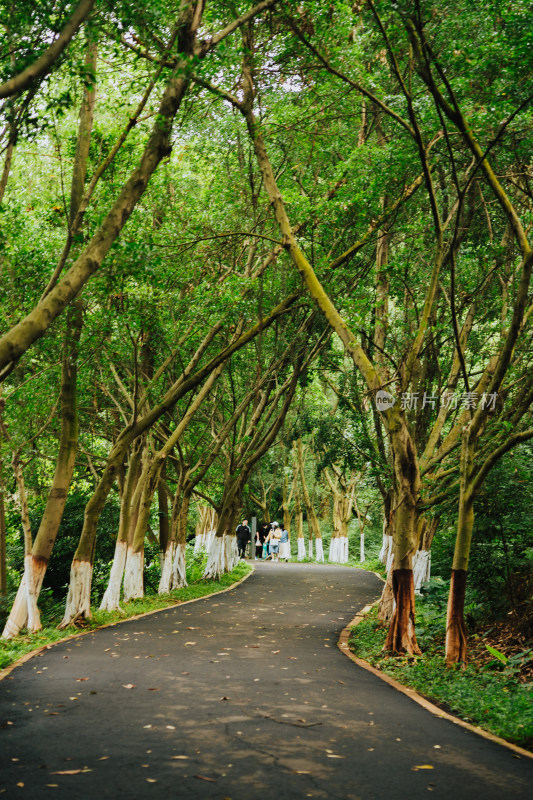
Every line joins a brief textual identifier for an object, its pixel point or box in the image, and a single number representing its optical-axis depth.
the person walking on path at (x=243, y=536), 35.00
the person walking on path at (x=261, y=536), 41.66
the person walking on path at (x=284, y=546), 39.78
